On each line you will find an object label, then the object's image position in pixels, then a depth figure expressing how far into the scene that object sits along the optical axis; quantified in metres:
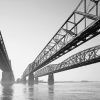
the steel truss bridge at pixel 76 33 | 14.61
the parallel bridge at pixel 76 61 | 44.60
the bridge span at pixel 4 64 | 34.23
